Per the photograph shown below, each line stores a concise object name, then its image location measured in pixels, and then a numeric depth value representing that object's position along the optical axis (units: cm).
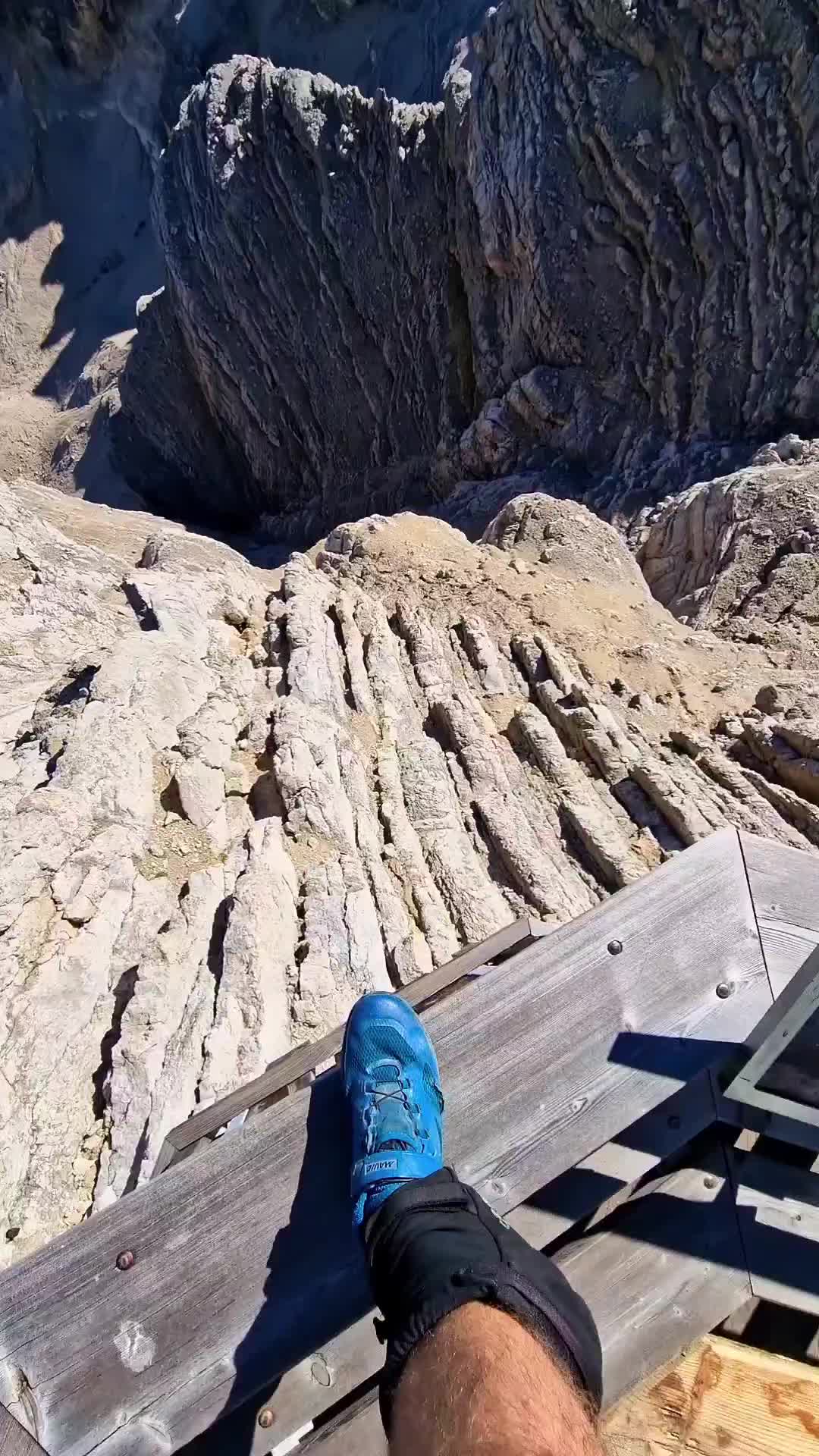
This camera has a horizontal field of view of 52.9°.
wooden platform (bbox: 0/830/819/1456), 131
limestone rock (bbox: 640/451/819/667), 909
